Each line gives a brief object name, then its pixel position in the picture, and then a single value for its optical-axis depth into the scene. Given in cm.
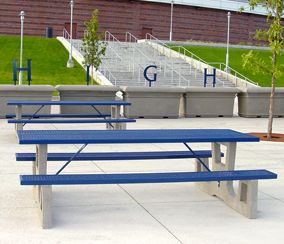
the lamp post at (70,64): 3164
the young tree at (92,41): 2522
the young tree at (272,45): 1041
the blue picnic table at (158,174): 424
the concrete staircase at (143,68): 2827
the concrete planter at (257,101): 1524
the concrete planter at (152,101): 1411
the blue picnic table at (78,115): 936
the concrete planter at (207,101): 1488
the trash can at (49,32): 4684
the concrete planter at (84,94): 1404
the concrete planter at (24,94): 1331
